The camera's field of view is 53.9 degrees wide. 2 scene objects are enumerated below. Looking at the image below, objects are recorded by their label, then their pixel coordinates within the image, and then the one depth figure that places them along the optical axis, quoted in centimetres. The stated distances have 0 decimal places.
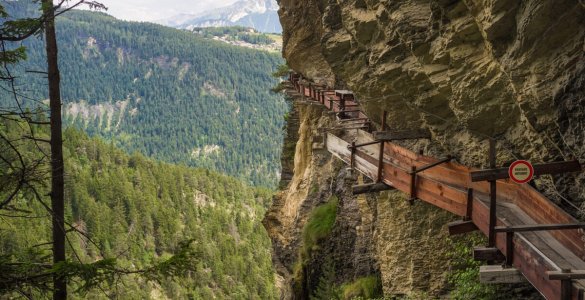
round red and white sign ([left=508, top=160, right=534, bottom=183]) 590
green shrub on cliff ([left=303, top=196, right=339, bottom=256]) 1734
